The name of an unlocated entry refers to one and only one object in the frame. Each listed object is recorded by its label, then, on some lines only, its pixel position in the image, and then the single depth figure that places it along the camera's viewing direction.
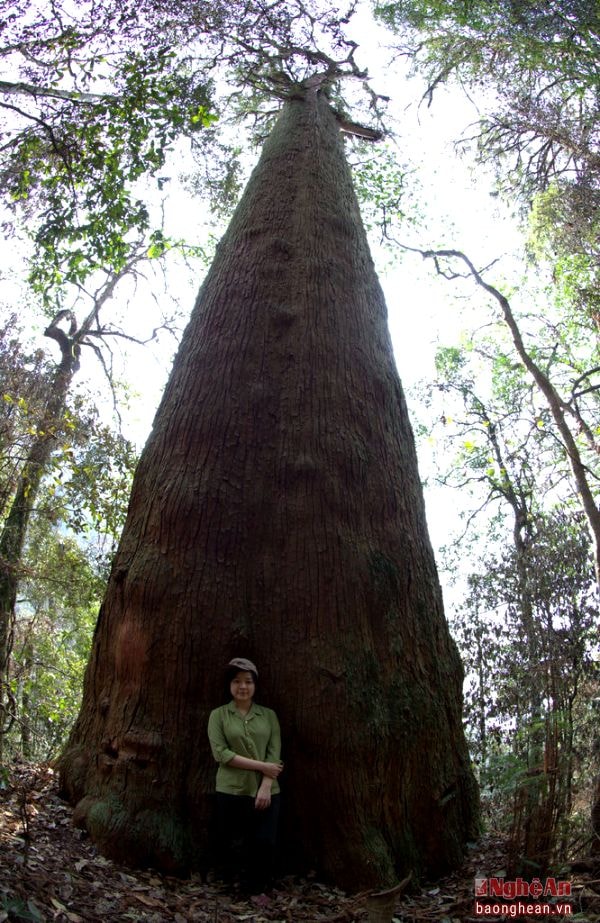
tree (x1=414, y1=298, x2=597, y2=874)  3.07
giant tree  3.43
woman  3.24
